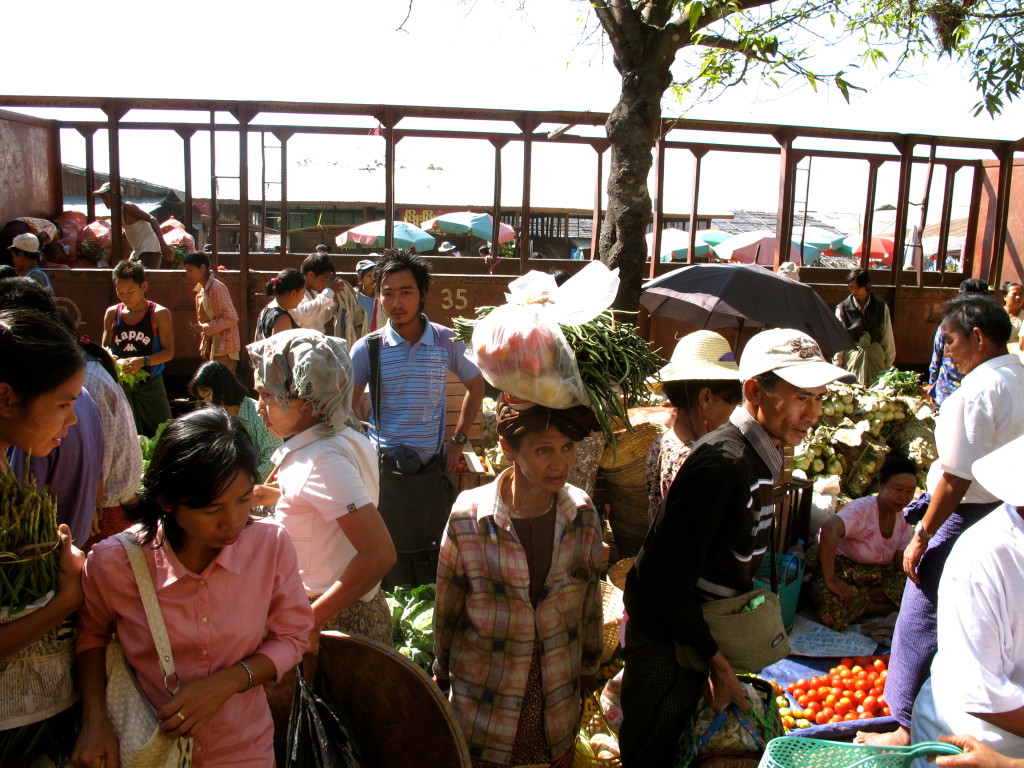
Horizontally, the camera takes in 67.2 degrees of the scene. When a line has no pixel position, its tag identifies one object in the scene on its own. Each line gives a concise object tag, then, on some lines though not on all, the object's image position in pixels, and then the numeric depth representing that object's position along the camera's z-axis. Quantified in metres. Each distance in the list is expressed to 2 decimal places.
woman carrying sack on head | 2.23
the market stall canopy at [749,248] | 19.88
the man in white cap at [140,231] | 10.23
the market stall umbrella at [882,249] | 23.17
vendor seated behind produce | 4.75
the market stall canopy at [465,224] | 21.16
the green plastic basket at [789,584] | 4.37
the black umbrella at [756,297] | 5.40
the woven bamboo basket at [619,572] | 4.06
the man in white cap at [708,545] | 2.16
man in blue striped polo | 3.87
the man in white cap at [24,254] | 7.59
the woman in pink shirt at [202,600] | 1.70
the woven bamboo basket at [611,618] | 3.59
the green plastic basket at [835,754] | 1.84
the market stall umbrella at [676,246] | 21.17
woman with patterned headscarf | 2.22
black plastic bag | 1.85
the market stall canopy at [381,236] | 20.00
